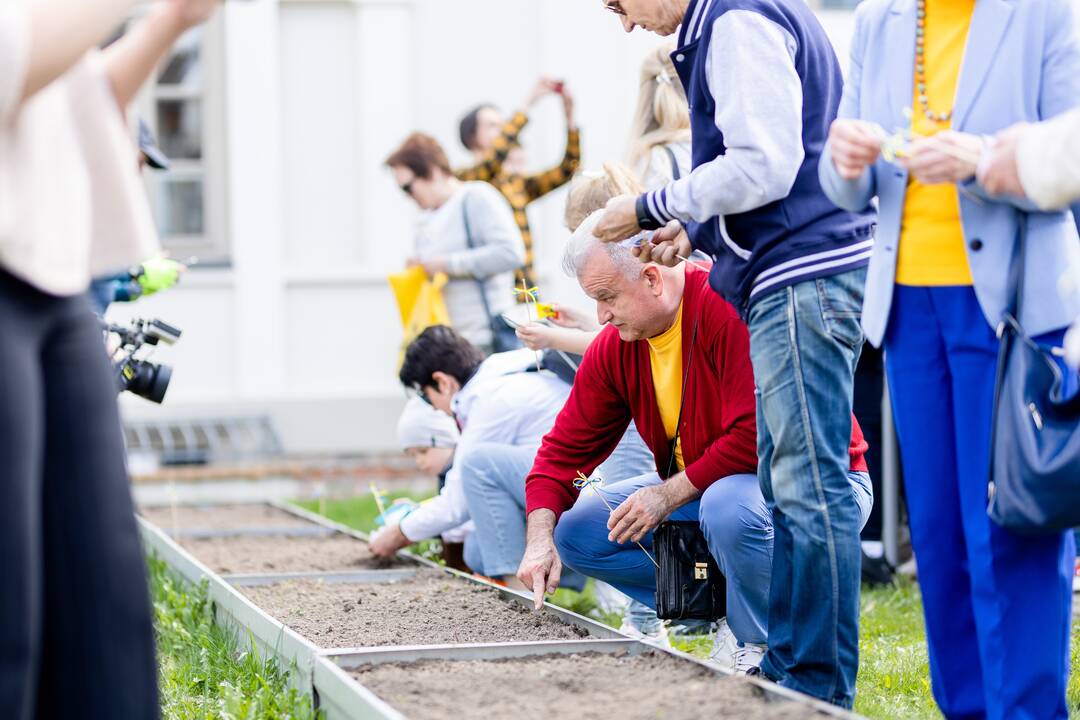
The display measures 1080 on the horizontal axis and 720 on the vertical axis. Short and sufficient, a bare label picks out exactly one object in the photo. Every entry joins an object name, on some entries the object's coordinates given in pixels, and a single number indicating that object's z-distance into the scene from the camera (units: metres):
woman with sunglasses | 11.76
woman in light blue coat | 4.82
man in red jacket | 6.35
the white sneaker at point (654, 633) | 7.60
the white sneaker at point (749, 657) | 6.40
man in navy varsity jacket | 5.53
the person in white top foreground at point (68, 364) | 3.53
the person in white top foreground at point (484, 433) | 8.57
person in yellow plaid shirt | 13.02
